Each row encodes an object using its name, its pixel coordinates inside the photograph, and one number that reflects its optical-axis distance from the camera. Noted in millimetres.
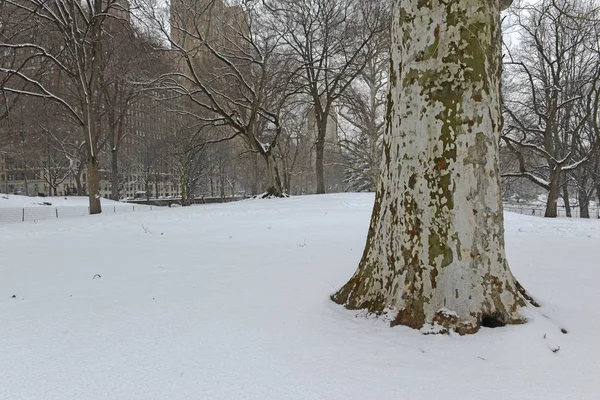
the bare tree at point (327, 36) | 19781
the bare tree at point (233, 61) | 17062
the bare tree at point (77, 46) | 13836
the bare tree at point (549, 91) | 18500
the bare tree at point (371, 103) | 22748
